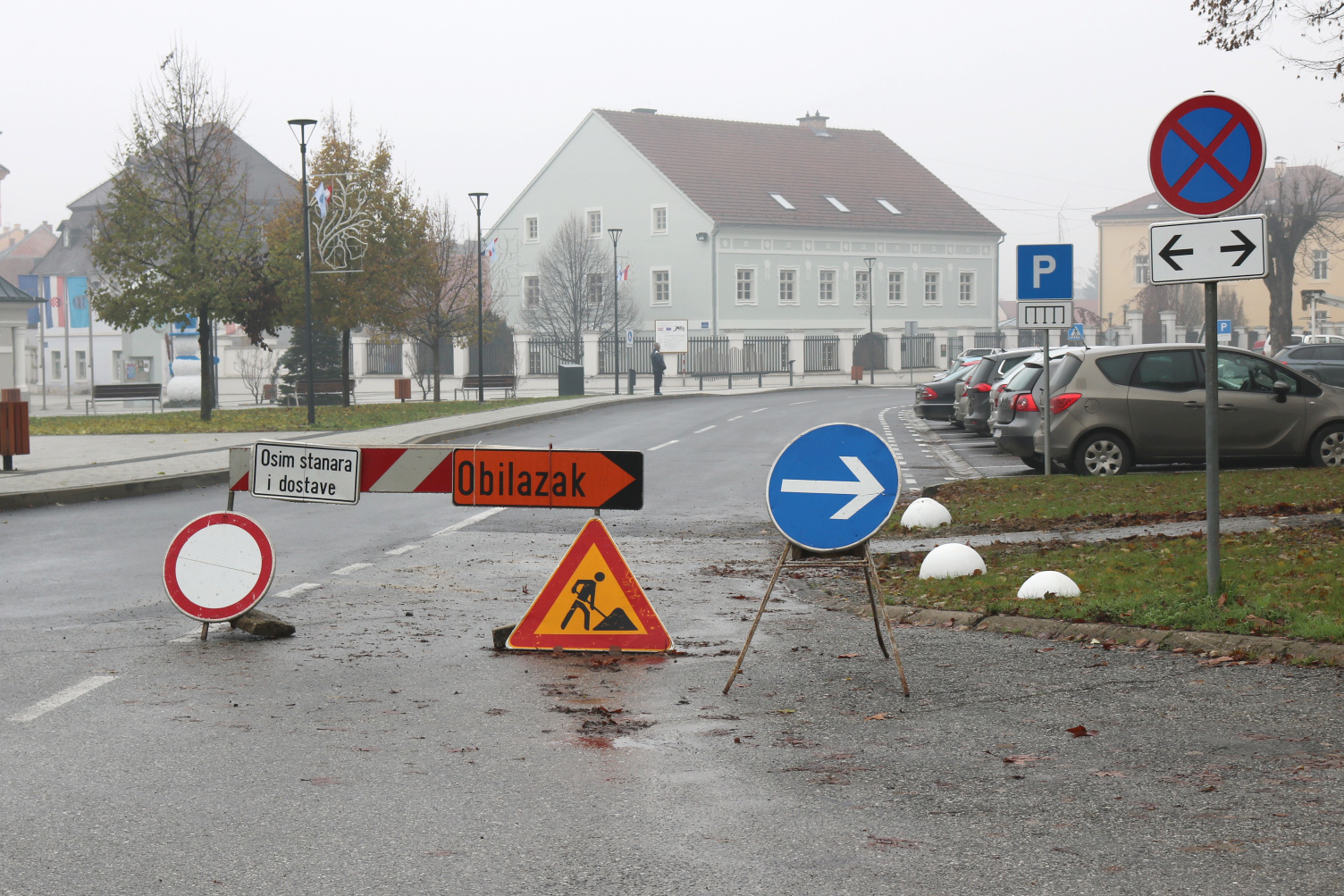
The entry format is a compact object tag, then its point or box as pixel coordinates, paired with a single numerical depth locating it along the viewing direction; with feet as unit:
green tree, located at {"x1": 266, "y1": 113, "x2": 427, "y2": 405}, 124.77
